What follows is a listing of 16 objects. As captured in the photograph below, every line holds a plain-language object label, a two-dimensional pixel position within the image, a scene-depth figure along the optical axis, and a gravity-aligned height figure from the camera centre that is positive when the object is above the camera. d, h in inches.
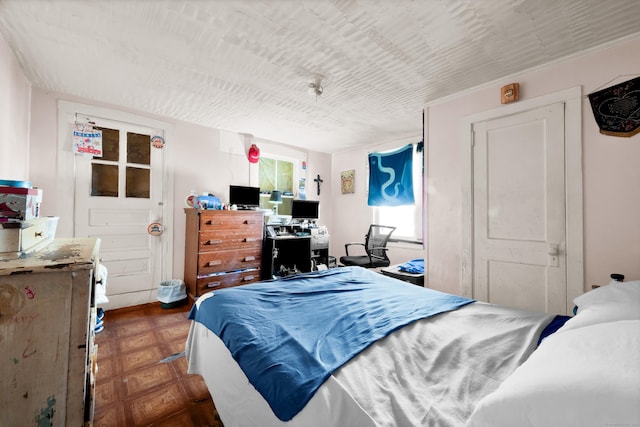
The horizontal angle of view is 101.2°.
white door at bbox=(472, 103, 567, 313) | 87.5 +3.0
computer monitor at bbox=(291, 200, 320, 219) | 182.4 +5.7
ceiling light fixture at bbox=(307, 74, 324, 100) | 99.4 +51.9
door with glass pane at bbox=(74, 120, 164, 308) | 125.4 +4.2
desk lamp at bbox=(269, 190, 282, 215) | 181.0 +13.6
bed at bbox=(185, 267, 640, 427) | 22.3 -21.6
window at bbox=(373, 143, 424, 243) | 171.2 +1.2
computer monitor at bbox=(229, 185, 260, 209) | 156.9 +12.3
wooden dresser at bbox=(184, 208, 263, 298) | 135.7 -17.9
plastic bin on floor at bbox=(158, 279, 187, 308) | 131.6 -39.6
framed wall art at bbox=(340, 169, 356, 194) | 208.5 +29.4
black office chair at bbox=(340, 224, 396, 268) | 158.2 -20.6
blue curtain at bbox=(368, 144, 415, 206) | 173.5 +27.9
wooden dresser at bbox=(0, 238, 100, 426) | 34.3 -16.9
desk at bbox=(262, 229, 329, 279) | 169.6 -23.9
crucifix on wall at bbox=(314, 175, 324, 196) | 211.5 +29.8
